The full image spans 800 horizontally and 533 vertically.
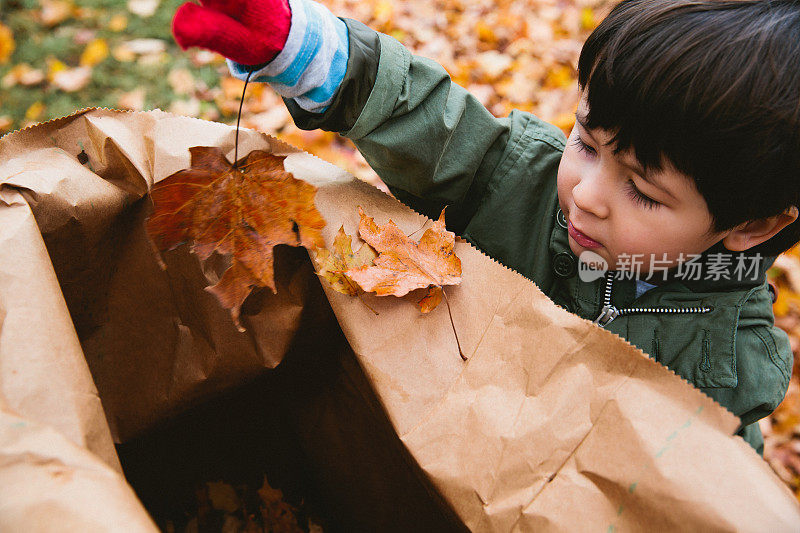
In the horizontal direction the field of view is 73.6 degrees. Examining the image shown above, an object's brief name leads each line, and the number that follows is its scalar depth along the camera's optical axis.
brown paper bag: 0.48
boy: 0.61
